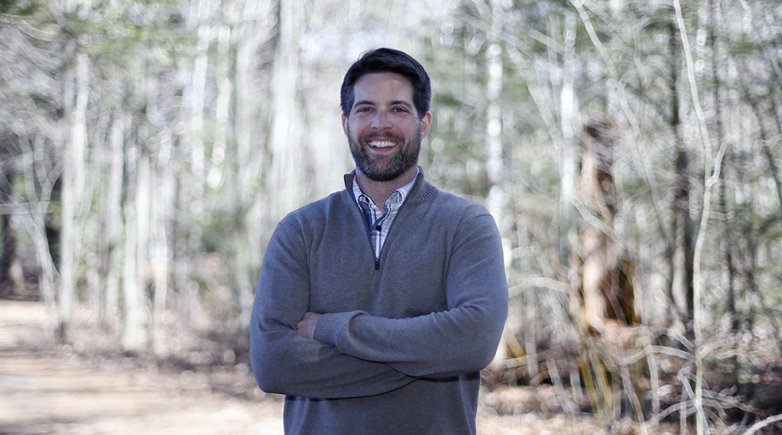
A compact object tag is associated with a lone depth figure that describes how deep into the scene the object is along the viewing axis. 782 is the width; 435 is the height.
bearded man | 2.25
